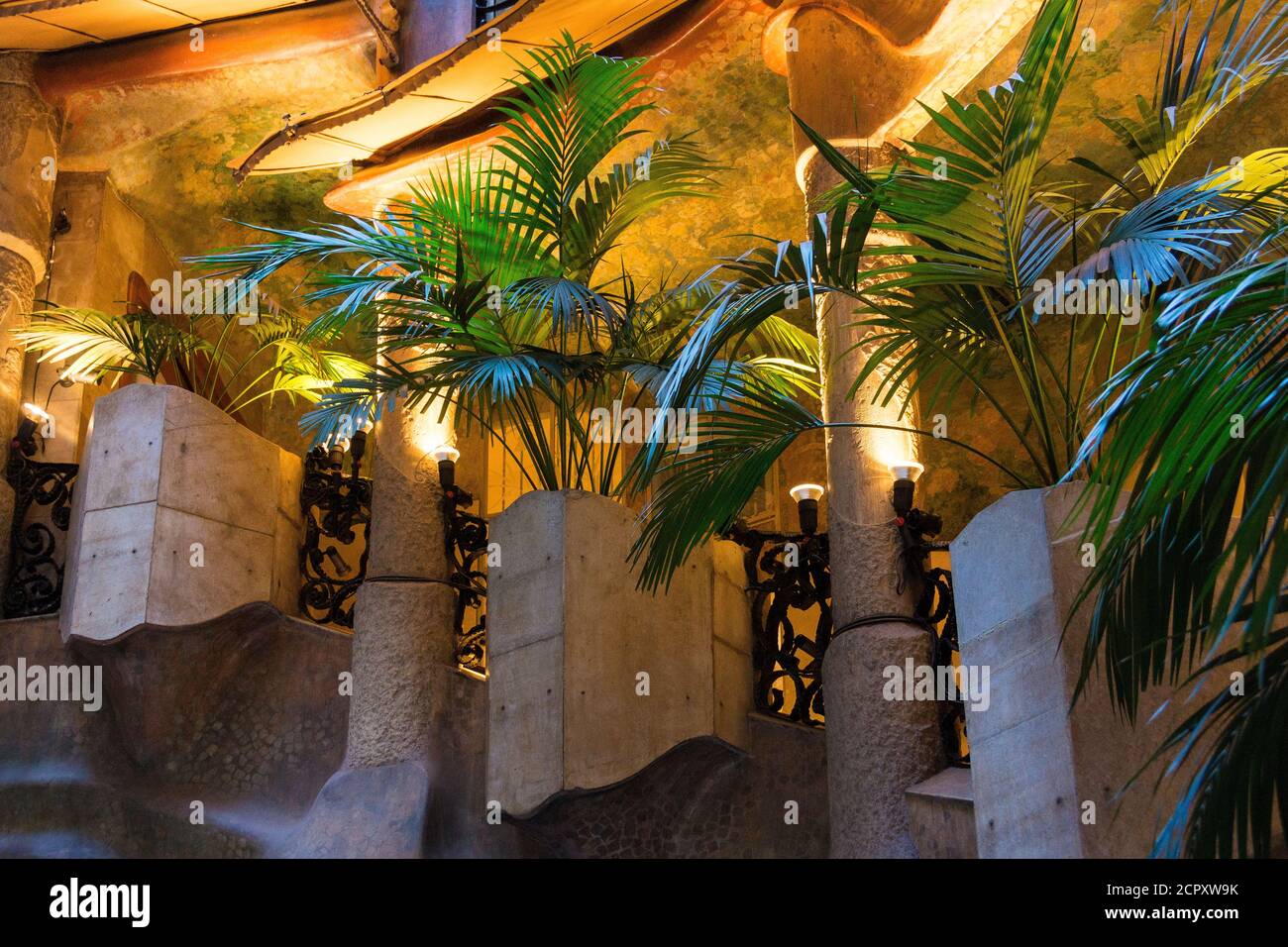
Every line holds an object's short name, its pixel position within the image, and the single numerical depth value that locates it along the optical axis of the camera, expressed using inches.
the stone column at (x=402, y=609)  256.5
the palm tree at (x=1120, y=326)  107.4
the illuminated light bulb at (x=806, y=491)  237.8
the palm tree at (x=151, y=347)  276.2
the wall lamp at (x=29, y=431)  308.2
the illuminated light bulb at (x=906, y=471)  218.8
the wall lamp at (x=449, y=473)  273.4
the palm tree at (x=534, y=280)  215.2
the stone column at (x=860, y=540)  205.3
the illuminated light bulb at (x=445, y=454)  274.5
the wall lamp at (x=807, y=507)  240.1
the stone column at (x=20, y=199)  311.7
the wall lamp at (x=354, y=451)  296.5
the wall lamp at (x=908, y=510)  217.0
